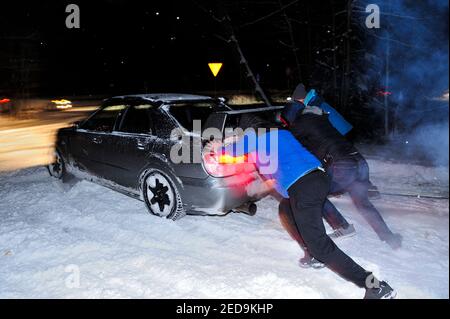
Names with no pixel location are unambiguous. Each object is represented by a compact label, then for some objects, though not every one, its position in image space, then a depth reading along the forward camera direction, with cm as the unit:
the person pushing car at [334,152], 404
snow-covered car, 466
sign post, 1273
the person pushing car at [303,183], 328
